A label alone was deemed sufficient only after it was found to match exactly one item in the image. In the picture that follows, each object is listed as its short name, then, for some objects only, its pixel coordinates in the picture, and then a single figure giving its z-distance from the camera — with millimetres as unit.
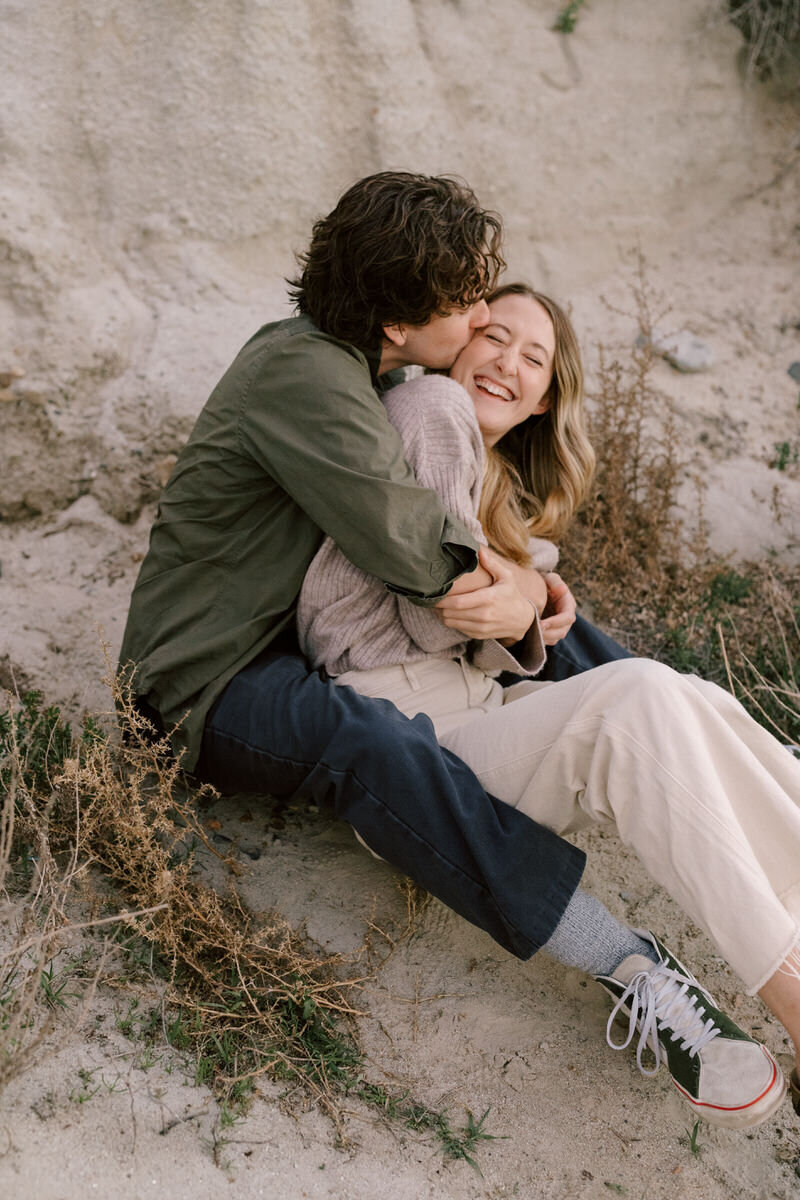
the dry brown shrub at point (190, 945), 2035
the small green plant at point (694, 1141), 2159
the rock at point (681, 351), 4605
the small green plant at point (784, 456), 4289
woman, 2006
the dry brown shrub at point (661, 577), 3645
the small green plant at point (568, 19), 4727
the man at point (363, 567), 2197
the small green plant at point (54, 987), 2014
